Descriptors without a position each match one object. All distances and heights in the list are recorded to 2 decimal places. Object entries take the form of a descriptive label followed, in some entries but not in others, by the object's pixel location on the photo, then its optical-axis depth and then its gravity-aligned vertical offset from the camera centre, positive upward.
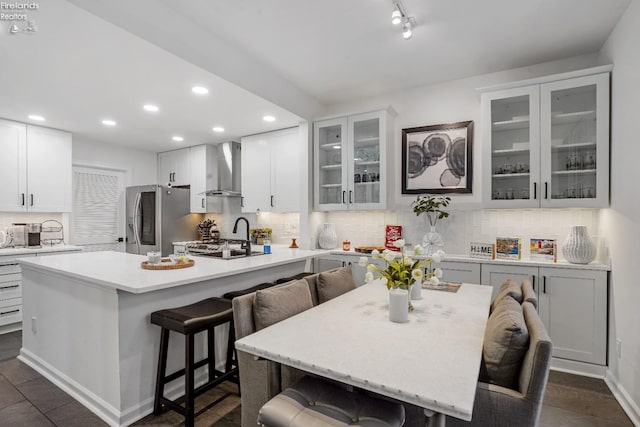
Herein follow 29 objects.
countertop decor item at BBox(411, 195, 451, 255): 3.68 -0.04
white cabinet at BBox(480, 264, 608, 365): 2.81 -0.87
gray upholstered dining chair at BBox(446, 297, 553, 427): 1.25 -0.74
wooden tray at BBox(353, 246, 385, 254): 4.01 -0.47
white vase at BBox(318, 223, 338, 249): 4.32 -0.36
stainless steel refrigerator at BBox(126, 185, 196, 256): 5.01 -0.12
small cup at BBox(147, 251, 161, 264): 2.61 -0.38
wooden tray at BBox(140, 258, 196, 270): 2.56 -0.43
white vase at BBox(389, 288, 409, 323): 1.77 -0.52
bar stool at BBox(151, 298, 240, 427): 2.01 -0.85
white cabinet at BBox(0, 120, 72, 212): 4.06 +0.55
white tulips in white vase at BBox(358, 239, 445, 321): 1.83 -0.35
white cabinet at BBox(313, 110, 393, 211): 3.94 +0.63
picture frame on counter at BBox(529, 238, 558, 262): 3.12 -0.38
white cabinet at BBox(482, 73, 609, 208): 2.90 +0.63
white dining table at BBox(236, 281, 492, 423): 1.12 -0.60
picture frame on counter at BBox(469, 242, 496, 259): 3.34 -0.41
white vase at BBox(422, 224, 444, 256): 3.69 -0.36
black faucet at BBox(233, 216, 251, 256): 3.44 -0.39
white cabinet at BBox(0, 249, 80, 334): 3.74 -0.97
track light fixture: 2.38 +1.47
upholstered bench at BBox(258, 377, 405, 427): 1.27 -0.81
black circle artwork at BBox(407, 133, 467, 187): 3.71 +0.64
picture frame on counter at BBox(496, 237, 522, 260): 3.25 -0.37
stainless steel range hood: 5.27 +0.69
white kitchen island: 2.10 -0.80
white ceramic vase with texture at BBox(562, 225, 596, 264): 2.92 -0.33
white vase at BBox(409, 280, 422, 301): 2.24 -0.56
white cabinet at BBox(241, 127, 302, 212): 4.45 +0.55
